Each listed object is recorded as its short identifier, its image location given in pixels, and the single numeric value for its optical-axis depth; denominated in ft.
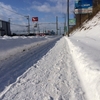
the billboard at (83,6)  69.83
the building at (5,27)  140.38
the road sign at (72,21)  108.53
